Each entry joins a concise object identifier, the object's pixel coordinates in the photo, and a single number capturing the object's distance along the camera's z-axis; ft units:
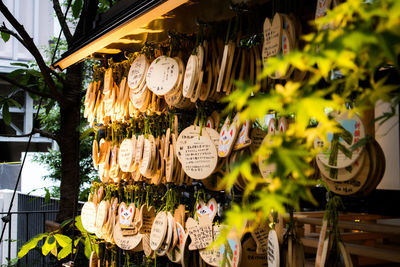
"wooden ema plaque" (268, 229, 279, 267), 4.09
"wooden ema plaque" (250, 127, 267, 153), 4.70
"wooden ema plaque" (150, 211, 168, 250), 5.92
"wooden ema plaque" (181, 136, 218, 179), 5.16
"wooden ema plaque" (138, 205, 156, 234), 6.68
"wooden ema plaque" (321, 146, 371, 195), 3.56
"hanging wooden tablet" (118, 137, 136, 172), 6.89
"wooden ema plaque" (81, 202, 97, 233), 7.88
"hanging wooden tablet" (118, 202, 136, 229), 6.88
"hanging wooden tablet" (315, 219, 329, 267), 3.53
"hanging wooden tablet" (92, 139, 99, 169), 8.09
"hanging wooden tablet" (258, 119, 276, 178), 4.29
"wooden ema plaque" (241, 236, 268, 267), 4.80
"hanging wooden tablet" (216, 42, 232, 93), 4.84
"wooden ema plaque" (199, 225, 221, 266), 5.23
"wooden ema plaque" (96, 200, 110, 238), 7.53
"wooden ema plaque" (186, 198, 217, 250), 5.36
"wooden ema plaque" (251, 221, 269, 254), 4.76
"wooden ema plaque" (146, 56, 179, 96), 5.80
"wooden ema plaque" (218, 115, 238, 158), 4.73
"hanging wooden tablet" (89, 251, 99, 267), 8.11
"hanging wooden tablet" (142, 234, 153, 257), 6.43
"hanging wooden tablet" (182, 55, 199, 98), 5.25
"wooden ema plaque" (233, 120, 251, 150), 4.57
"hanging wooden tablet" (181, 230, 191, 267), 5.53
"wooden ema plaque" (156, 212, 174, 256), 5.86
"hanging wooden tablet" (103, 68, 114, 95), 7.76
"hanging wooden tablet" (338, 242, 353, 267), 3.50
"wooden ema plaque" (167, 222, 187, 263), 5.72
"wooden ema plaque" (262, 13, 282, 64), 4.28
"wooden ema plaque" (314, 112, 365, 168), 3.52
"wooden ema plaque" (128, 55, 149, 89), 6.67
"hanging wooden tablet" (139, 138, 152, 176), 6.28
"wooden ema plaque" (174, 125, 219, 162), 5.55
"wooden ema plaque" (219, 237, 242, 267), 4.66
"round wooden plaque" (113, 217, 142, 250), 6.74
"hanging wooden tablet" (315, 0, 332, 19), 3.77
